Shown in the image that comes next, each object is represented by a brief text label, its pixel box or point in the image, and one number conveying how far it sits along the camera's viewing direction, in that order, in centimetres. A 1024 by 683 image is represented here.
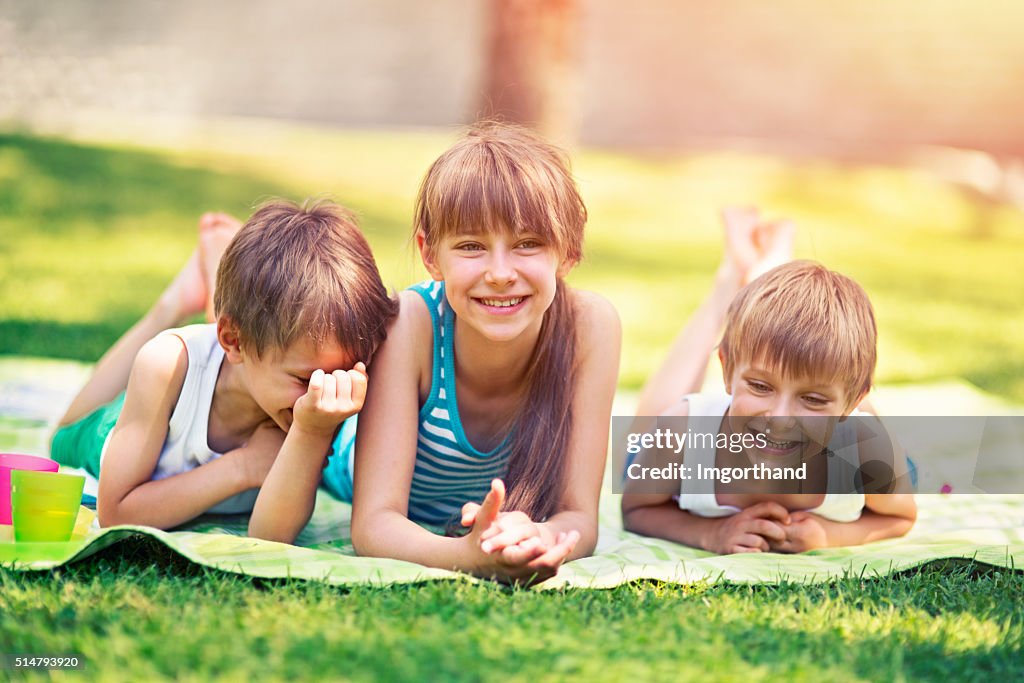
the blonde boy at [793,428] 350
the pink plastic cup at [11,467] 322
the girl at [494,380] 319
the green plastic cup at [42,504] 307
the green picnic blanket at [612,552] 299
